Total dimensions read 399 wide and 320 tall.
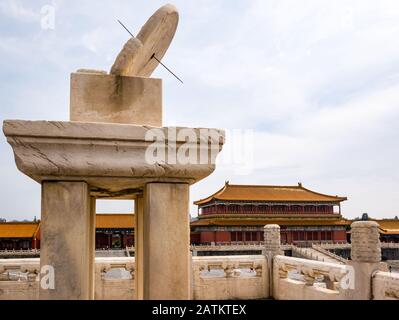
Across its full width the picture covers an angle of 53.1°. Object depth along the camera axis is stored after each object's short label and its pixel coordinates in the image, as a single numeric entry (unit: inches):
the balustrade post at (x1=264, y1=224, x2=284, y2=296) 405.7
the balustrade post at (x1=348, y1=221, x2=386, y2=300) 274.8
